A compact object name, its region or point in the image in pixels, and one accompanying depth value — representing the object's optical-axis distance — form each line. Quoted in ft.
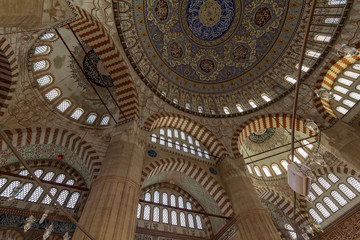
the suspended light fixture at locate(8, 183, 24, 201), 16.38
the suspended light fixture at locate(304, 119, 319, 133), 14.93
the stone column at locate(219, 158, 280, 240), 22.71
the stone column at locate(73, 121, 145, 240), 15.93
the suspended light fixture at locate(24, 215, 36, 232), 15.62
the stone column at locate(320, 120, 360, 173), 25.26
